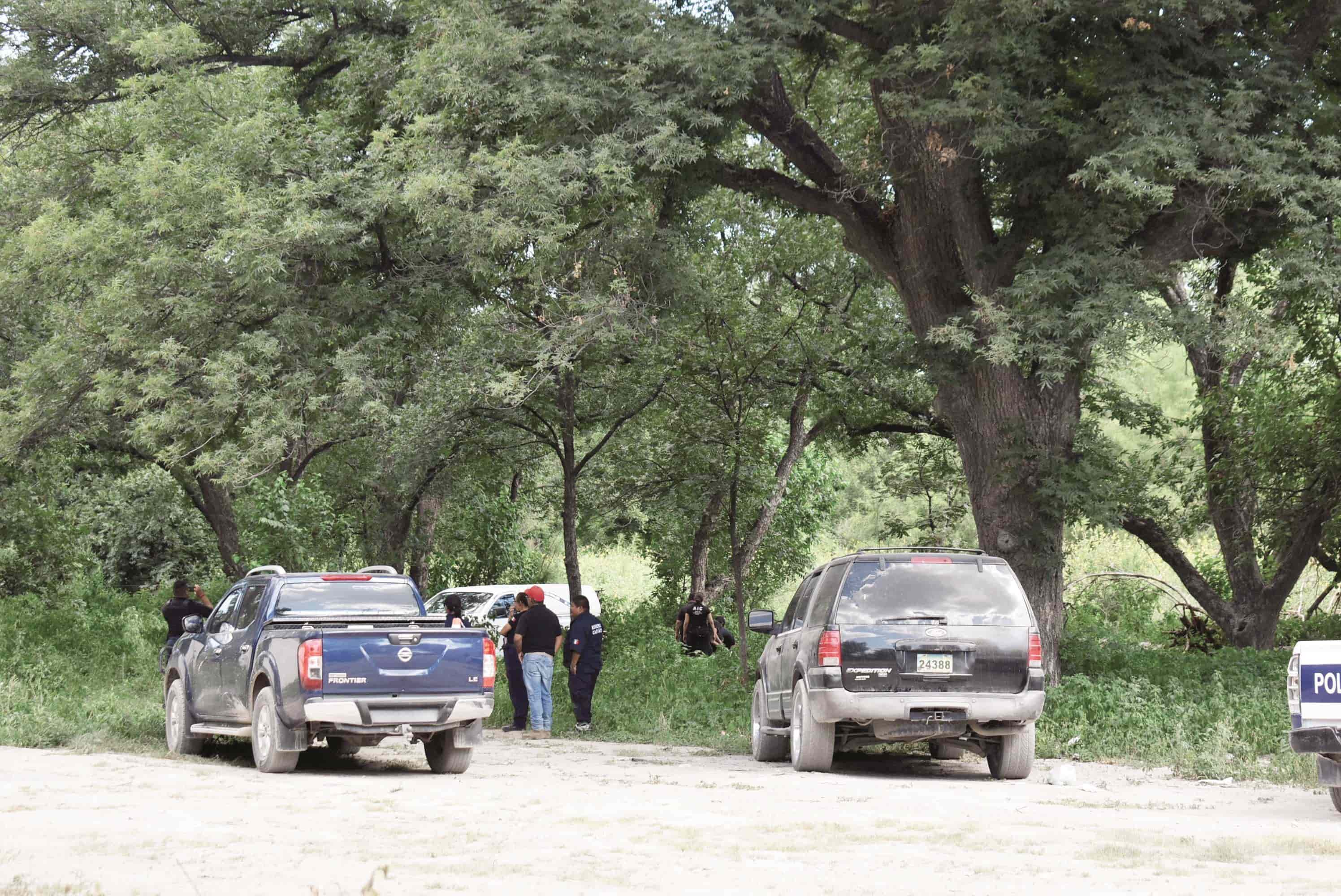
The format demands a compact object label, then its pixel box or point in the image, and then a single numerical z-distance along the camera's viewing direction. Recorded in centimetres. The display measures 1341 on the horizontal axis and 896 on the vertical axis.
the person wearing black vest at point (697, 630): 2869
